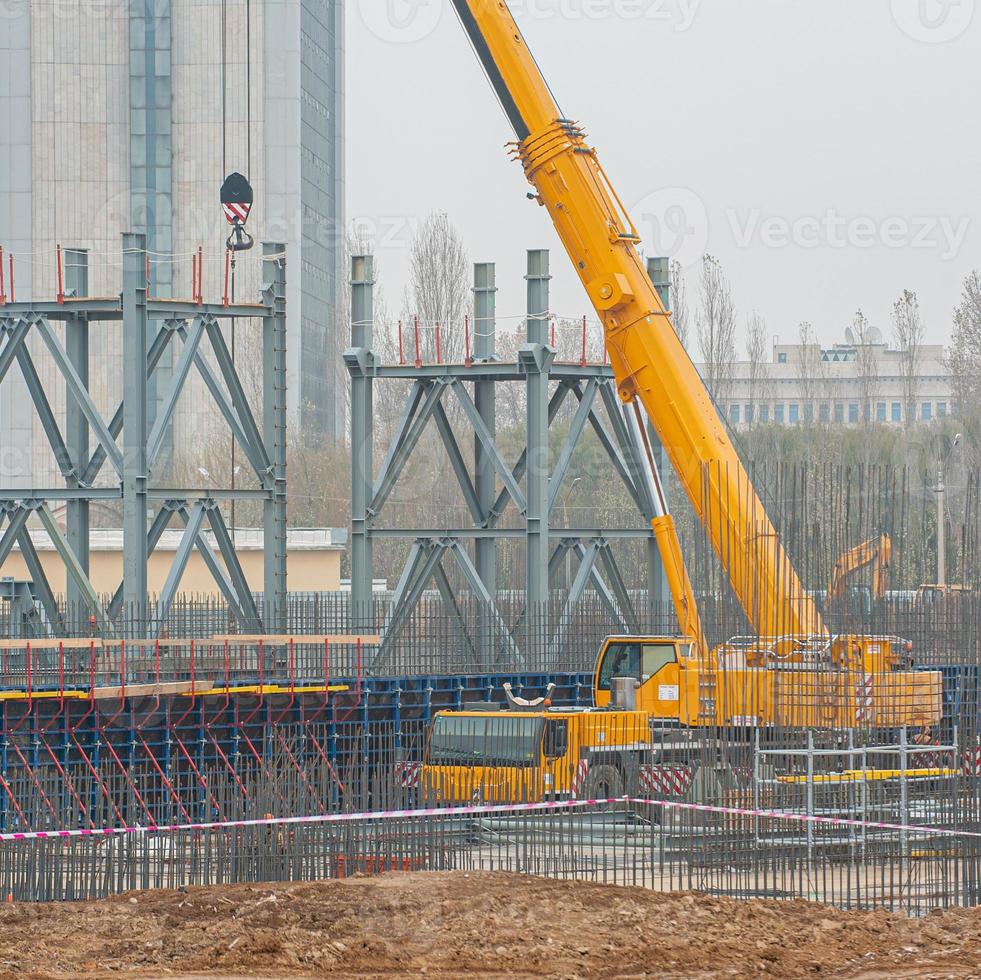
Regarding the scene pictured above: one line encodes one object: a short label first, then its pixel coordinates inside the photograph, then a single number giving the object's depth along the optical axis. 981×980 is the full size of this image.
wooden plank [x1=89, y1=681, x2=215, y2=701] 20.78
